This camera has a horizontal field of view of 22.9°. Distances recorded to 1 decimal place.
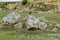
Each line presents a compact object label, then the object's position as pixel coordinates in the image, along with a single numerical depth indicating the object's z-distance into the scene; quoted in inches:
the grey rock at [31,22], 488.1
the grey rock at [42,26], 493.7
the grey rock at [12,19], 533.3
